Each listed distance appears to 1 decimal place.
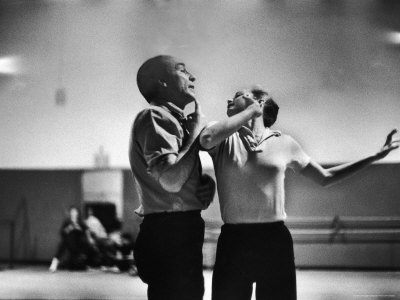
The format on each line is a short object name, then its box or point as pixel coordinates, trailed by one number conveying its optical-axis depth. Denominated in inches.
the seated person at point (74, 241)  302.8
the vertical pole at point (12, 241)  338.6
